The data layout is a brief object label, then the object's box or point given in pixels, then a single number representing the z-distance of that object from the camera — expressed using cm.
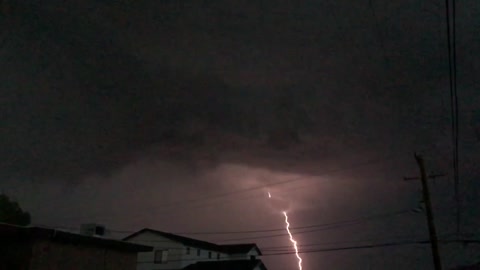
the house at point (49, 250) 1789
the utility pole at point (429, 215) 2008
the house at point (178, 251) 4719
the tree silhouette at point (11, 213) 4498
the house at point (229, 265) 4595
